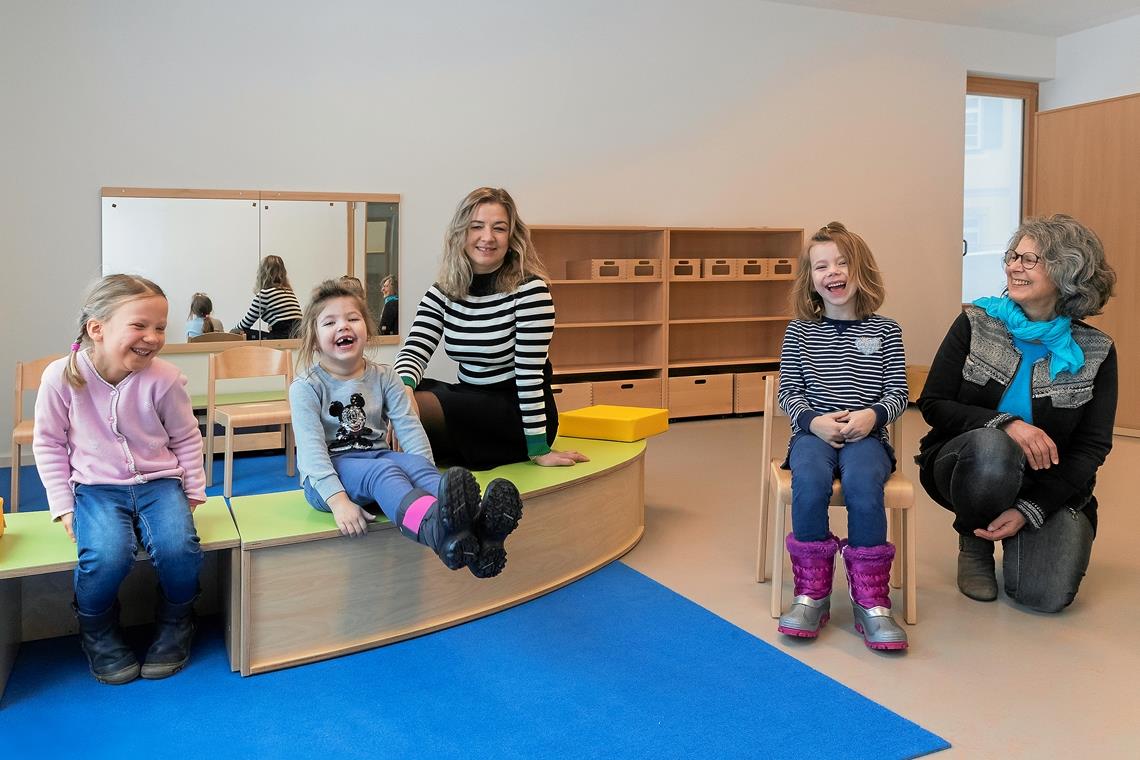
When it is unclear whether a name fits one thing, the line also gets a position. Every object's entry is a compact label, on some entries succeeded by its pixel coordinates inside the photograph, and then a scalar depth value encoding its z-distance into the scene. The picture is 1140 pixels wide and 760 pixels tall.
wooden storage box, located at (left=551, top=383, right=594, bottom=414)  6.07
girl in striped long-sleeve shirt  2.53
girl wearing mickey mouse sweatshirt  2.22
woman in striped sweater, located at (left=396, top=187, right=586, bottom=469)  3.19
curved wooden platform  2.37
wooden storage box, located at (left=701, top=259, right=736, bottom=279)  6.55
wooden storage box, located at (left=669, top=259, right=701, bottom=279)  6.45
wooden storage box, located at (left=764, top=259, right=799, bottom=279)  6.73
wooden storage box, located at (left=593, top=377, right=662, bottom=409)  6.24
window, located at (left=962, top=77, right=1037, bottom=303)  7.79
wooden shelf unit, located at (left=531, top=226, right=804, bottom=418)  6.36
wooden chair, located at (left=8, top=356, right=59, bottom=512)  3.90
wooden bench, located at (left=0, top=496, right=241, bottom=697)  2.24
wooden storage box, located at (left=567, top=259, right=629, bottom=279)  6.20
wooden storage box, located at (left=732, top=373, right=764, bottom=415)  6.67
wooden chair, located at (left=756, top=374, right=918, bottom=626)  2.63
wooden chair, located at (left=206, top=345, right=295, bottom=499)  4.30
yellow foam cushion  3.68
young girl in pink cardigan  2.28
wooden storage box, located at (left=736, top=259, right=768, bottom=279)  6.63
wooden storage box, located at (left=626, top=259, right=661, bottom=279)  6.31
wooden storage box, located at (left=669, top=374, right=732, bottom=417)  6.48
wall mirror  5.22
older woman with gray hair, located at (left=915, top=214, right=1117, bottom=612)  2.76
